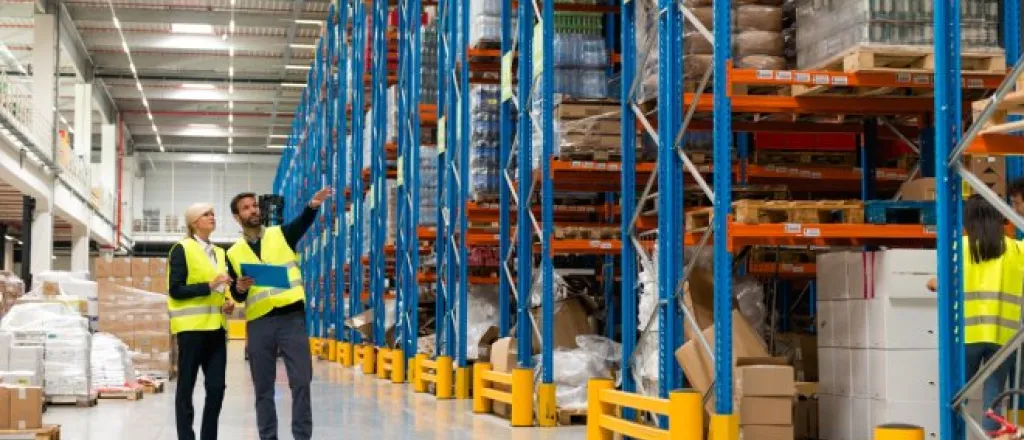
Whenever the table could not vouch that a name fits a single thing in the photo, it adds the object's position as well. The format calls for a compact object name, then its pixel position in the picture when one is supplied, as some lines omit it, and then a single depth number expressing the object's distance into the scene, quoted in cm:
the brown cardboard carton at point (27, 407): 820
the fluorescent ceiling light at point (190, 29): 2960
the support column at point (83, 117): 3275
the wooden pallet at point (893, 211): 684
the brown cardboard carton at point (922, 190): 795
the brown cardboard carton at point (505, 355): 1026
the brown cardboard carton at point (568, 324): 1111
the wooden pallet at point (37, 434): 786
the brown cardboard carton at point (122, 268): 1581
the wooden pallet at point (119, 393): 1255
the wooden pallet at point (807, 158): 939
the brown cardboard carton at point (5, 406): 821
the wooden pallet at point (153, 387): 1363
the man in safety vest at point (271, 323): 708
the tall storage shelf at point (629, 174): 647
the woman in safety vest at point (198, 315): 706
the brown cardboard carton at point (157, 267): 1603
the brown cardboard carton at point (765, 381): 685
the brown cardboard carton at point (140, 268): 1591
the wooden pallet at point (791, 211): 665
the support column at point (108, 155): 3903
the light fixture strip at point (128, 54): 2774
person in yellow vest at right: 591
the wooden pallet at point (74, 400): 1138
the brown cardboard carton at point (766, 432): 682
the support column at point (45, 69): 2622
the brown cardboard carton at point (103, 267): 1552
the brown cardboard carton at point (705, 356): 707
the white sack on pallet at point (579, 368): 959
